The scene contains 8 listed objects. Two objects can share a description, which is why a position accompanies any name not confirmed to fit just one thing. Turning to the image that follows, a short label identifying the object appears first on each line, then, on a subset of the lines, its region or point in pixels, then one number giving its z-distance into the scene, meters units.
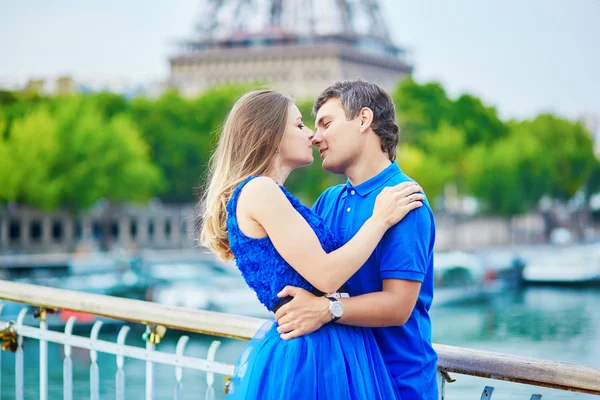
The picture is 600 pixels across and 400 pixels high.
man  2.88
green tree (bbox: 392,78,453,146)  56.59
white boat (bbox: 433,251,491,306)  37.97
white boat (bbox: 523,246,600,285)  44.25
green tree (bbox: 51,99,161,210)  40.22
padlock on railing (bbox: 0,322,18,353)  4.41
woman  2.85
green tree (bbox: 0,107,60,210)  38.94
